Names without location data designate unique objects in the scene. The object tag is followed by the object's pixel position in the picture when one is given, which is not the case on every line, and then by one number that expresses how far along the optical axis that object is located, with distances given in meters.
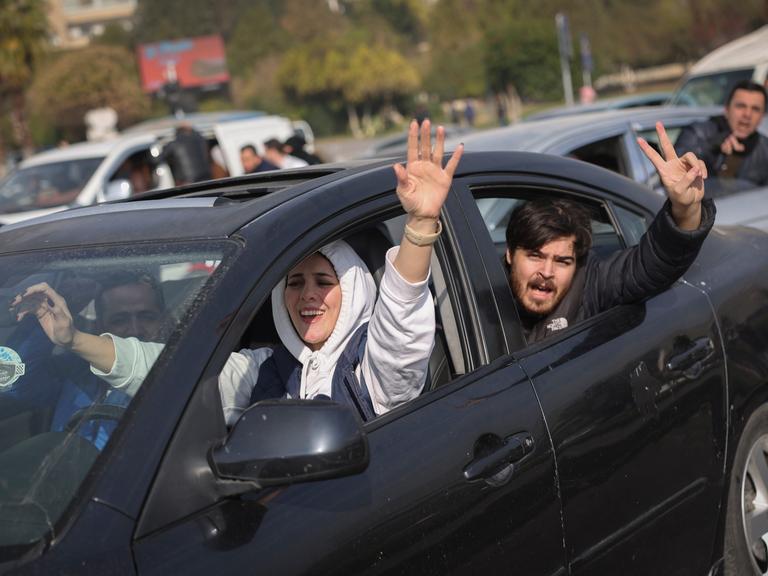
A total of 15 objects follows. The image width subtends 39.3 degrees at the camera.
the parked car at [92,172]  11.59
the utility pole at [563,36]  28.10
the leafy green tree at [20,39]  33.50
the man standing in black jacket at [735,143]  6.80
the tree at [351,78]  78.06
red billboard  91.19
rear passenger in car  3.15
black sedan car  2.02
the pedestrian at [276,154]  10.64
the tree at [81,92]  70.88
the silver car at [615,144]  6.34
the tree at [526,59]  61.72
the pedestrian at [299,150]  10.39
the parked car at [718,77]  13.50
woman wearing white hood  2.41
